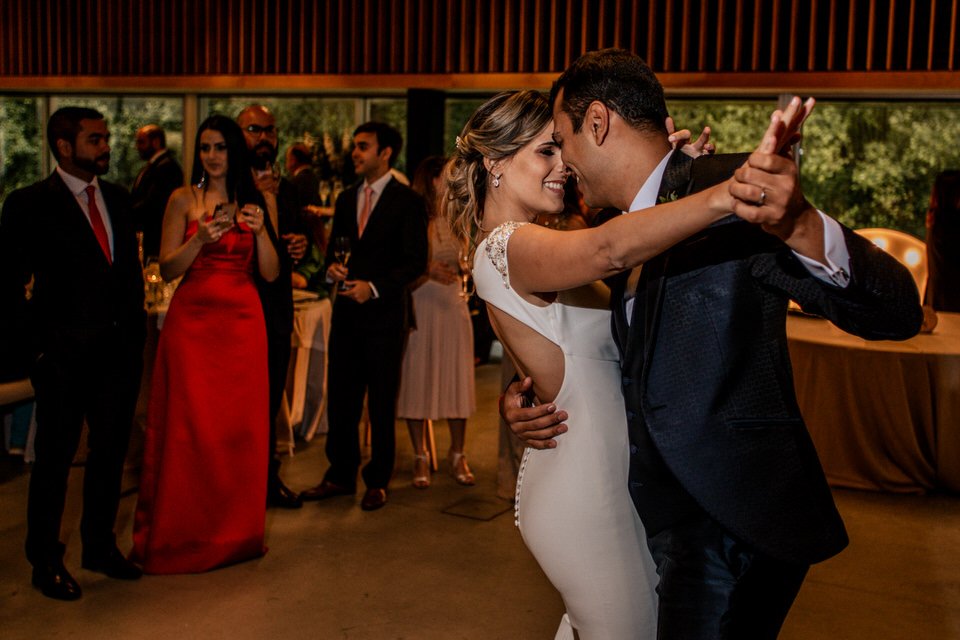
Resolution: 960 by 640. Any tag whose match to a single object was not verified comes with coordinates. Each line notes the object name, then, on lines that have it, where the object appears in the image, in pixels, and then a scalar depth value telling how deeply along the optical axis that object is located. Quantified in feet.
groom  5.20
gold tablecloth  16.26
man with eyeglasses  14.74
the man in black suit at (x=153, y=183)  20.86
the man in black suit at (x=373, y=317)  15.72
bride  6.20
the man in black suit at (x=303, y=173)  23.90
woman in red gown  12.75
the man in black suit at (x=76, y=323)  11.70
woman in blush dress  17.06
